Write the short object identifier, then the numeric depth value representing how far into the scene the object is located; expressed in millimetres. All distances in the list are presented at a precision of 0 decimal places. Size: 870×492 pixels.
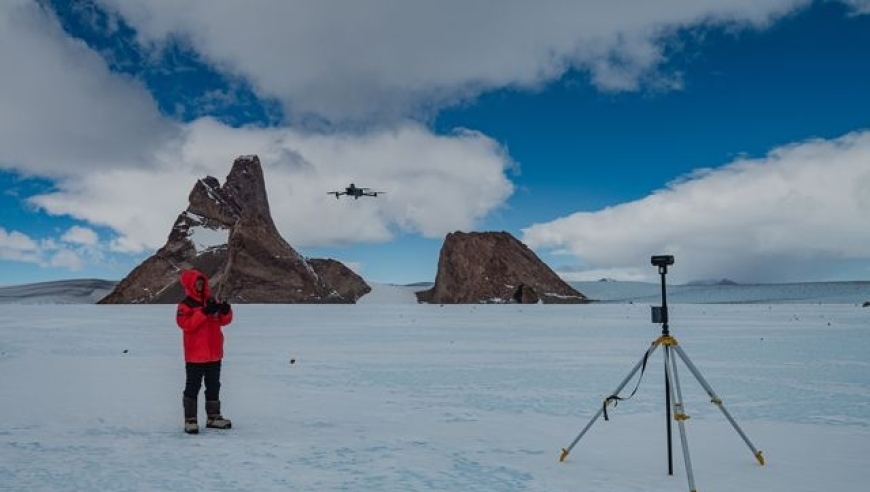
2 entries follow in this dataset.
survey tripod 6412
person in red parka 9070
